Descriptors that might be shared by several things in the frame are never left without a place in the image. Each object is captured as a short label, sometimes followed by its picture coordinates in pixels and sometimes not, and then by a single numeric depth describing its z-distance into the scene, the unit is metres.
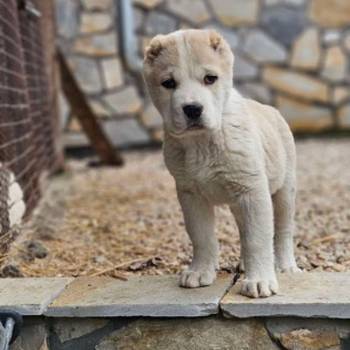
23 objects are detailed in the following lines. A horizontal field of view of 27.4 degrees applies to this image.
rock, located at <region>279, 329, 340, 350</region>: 2.09
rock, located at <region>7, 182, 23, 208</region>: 3.11
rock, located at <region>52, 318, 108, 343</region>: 2.21
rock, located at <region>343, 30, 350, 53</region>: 7.55
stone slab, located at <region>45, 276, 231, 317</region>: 2.13
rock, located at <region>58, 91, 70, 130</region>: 7.19
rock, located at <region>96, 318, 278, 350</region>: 2.13
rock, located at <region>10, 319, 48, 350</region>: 2.22
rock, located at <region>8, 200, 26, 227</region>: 3.13
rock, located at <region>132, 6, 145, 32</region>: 7.33
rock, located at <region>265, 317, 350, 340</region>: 2.07
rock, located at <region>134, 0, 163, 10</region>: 7.35
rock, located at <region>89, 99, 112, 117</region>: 7.25
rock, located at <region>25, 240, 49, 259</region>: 3.08
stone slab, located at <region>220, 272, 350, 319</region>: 2.05
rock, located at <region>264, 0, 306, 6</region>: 7.48
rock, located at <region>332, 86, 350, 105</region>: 7.68
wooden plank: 5.75
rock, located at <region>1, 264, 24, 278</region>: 2.71
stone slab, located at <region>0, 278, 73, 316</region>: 2.20
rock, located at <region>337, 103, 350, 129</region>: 7.71
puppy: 2.05
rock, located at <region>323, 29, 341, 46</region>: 7.55
